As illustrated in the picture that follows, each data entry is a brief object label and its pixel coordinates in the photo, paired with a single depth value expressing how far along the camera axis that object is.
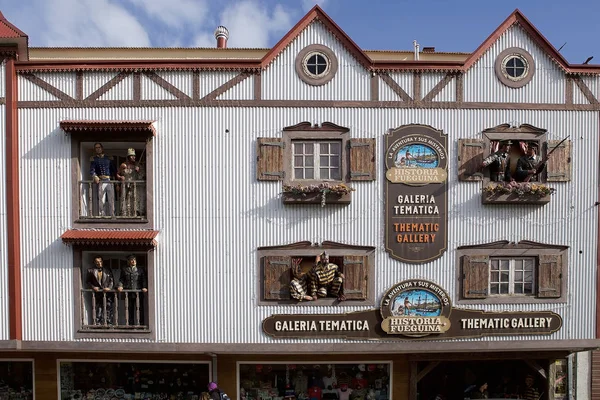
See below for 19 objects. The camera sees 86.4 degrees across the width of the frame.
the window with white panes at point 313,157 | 8.87
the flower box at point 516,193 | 8.64
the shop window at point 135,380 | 9.55
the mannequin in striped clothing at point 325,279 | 8.64
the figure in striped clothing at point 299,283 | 8.70
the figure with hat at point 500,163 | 8.61
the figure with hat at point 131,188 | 8.65
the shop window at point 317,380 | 9.68
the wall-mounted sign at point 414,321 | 8.85
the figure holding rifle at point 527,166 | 8.68
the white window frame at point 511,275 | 9.04
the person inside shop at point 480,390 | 9.79
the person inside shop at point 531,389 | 9.71
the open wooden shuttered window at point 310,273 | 8.80
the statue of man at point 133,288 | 8.63
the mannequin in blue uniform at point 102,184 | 8.62
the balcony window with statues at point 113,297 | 8.64
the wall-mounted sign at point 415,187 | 8.82
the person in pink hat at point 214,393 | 8.80
